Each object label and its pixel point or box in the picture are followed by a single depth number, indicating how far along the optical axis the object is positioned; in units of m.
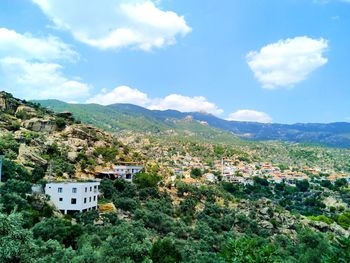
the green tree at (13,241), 15.00
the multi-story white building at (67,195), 47.22
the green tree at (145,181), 68.50
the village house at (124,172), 69.82
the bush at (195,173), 111.11
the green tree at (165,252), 32.16
